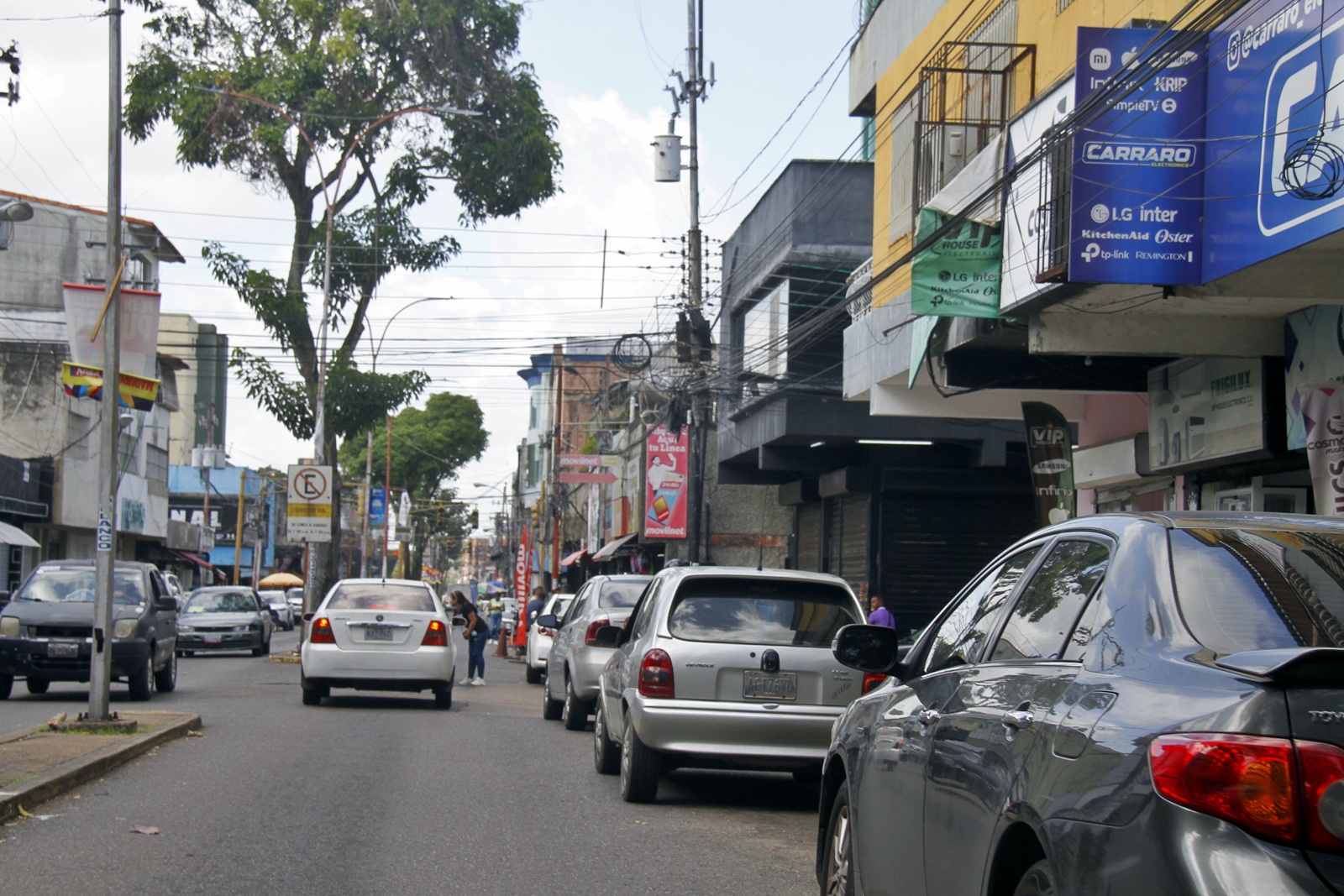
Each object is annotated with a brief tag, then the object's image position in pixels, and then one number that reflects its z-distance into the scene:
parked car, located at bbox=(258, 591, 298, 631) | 55.50
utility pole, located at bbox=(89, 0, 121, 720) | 13.07
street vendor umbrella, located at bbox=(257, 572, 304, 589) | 68.38
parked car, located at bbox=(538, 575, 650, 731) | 14.98
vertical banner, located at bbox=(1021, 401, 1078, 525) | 14.06
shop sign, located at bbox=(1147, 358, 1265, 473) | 12.62
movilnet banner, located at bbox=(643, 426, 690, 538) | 29.81
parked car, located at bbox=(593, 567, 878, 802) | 9.71
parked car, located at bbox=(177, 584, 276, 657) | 32.00
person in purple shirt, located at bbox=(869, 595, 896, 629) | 19.94
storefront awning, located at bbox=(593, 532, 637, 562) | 43.08
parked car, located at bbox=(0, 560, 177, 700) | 17.30
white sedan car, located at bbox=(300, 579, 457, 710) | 17.17
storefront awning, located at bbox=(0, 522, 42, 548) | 34.06
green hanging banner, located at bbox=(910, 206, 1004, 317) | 13.12
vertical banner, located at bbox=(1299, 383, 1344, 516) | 10.50
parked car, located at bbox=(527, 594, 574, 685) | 24.03
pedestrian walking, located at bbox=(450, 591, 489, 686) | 22.53
